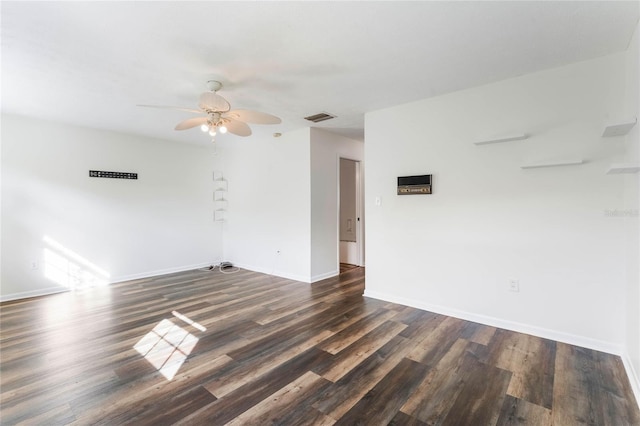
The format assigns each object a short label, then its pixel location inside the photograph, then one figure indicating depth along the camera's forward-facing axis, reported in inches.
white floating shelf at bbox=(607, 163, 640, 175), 72.3
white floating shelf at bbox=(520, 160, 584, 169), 96.2
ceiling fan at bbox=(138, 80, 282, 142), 106.5
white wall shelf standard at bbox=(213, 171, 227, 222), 236.2
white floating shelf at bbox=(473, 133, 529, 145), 104.9
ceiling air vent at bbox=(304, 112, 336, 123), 153.3
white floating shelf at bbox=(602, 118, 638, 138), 78.8
